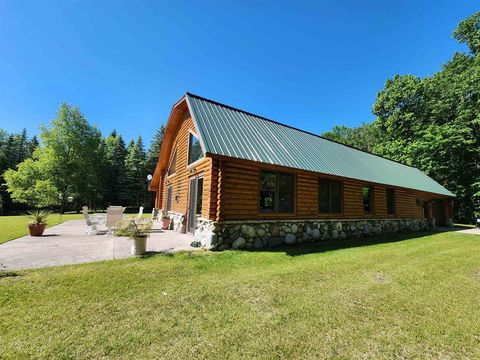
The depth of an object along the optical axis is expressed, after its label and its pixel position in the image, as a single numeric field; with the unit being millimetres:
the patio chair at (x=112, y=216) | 10445
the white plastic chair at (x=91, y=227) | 10146
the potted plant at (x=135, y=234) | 6368
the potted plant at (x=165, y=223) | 12649
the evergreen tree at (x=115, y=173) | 38625
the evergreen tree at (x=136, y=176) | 38369
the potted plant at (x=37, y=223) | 8945
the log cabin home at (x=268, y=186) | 7570
